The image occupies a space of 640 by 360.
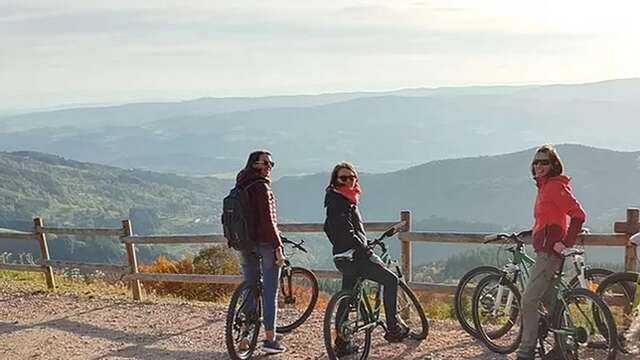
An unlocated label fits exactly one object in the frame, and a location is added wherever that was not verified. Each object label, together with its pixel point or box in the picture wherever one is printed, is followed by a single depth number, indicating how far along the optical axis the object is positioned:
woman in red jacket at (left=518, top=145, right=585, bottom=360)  6.01
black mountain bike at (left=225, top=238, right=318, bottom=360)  6.97
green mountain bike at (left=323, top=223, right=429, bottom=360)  6.52
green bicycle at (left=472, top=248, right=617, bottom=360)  6.07
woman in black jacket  6.59
